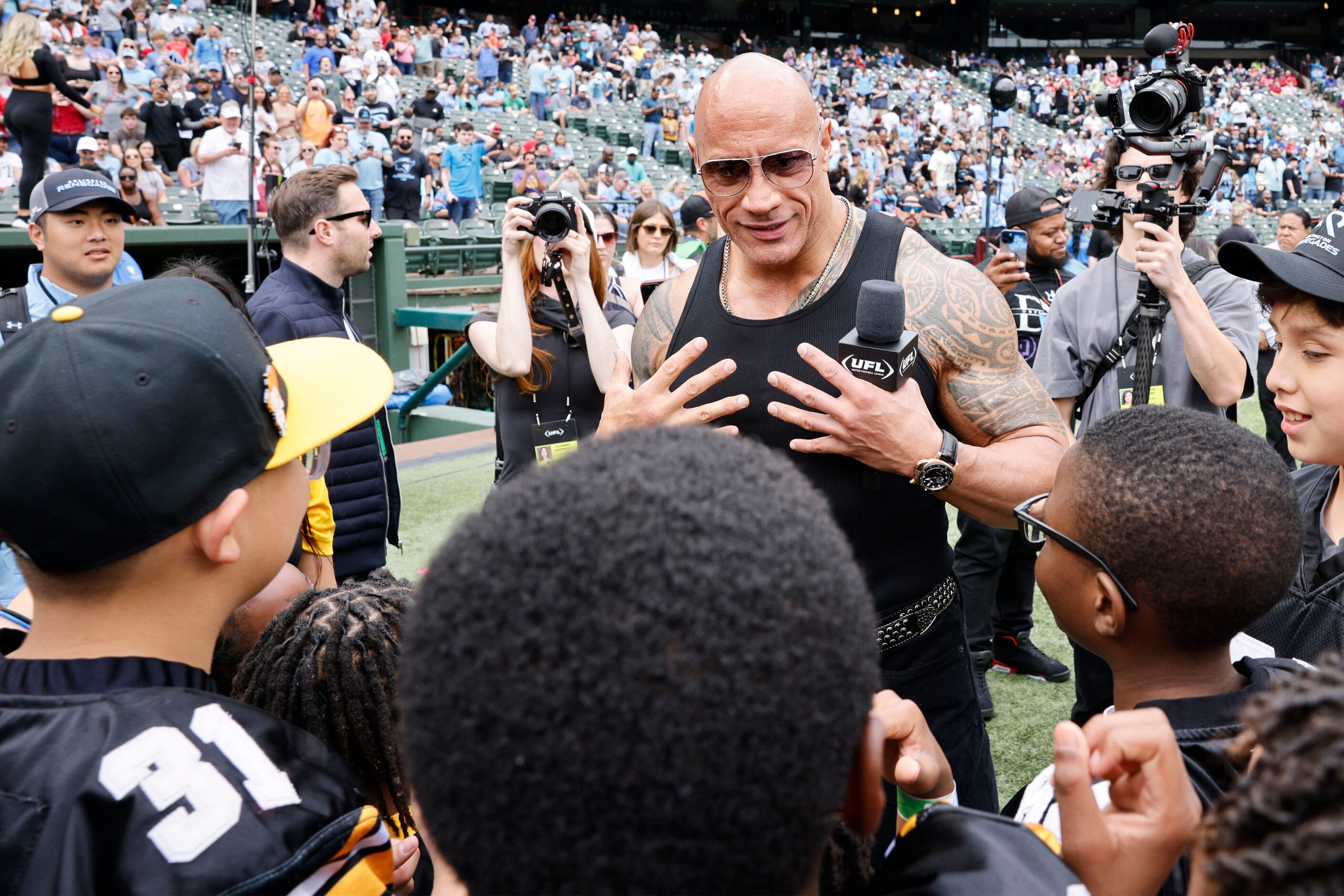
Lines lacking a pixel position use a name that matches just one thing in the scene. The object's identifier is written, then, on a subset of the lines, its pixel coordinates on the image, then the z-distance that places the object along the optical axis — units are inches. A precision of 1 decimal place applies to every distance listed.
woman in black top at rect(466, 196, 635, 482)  154.0
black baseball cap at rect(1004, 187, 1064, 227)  203.2
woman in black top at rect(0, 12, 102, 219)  362.0
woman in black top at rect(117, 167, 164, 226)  402.9
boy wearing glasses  57.1
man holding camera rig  122.3
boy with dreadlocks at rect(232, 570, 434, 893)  59.5
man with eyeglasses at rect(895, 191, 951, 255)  669.9
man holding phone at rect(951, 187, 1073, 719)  166.9
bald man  87.7
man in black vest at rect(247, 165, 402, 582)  148.6
